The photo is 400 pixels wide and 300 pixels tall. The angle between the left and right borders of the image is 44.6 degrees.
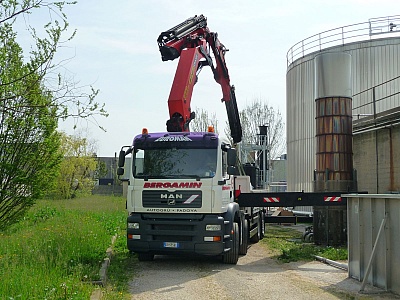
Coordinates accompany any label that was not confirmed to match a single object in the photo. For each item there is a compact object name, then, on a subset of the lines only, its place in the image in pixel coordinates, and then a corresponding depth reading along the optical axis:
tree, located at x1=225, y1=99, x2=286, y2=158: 39.97
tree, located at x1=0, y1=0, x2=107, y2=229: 7.00
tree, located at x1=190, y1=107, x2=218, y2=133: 39.55
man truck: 11.27
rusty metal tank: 14.95
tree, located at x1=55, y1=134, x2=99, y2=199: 44.53
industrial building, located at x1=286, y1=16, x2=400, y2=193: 14.87
